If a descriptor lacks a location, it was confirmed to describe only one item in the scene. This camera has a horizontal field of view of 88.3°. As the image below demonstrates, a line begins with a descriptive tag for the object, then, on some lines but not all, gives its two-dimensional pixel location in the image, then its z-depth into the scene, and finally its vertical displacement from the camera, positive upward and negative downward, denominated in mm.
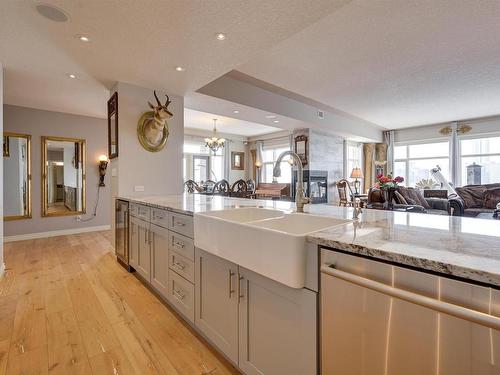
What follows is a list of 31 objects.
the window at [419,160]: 7547 +687
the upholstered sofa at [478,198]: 4941 -322
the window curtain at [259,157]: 9344 +938
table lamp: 7542 +274
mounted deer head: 3215 +877
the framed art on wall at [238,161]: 9336 +809
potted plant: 4598 -103
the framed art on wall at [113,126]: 3436 +796
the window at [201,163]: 8229 +664
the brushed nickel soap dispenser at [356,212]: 1459 -188
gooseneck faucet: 1722 -64
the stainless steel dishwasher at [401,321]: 630 -398
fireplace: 6875 -69
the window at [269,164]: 9180 +679
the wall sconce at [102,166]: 5534 +363
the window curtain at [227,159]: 9062 +836
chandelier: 6922 +1079
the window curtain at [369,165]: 8930 +604
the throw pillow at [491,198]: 5121 -319
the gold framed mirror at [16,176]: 4570 +129
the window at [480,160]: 6699 +600
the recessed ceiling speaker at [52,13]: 1904 +1303
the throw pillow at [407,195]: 4812 -242
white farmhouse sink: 1008 -281
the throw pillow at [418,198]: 5066 -317
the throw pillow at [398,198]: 4605 -284
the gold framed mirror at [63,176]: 4973 +140
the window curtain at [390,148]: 8484 +1130
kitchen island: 654 -395
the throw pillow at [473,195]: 5388 -278
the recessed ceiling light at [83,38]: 2291 +1306
